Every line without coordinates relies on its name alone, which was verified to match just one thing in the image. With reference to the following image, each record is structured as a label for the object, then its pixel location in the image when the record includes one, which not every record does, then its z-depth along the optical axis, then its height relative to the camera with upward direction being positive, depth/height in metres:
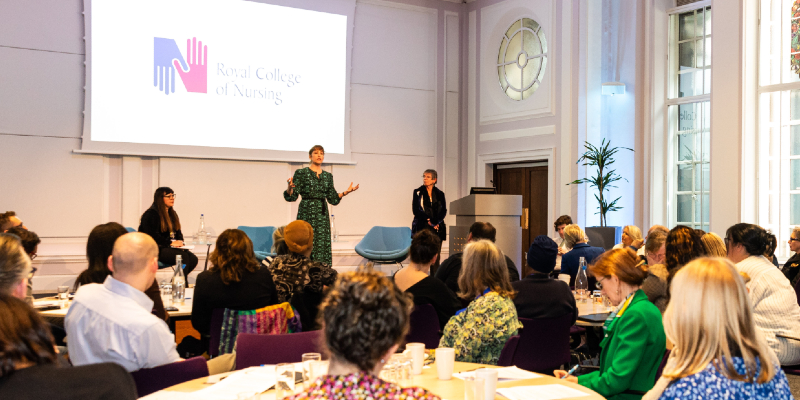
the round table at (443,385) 2.09 -0.59
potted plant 8.40 +0.28
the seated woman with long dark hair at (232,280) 3.38 -0.40
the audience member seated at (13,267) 2.23 -0.23
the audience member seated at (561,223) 7.82 -0.24
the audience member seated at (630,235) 6.19 -0.29
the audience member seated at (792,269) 5.24 -0.51
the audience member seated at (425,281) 3.81 -0.45
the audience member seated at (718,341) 1.65 -0.34
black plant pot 8.36 -0.41
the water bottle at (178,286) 4.21 -0.54
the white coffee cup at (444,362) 2.24 -0.53
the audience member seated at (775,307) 3.64 -0.56
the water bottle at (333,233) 9.70 -0.46
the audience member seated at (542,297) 3.36 -0.47
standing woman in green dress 6.90 +0.05
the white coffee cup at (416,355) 2.29 -0.52
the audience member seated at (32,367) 1.39 -0.35
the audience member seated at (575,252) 5.52 -0.41
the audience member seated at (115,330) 2.23 -0.43
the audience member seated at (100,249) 3.46 -0.26
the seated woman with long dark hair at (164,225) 6.89 -0.26
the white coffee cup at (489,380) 1.91 -0.50
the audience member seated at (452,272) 4.54 -0.48
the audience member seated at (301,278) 3.70 -0.43
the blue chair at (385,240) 9.45 -0.55
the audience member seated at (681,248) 3.69 -0.24
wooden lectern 7.48 -0.17
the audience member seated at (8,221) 5.38 -0.18
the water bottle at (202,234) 8.44 -0.43
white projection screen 8.25 +1.59
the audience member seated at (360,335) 1.36 -0.28
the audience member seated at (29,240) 4.33 -0.27
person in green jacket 2.43 -0.54
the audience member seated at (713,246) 3.71 -0.23
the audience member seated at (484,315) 2.92 -0.49
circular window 9.77 +2.10
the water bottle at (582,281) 4.88 -0.57
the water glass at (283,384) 2.02 -0.55
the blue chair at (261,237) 8.85 -0.48
